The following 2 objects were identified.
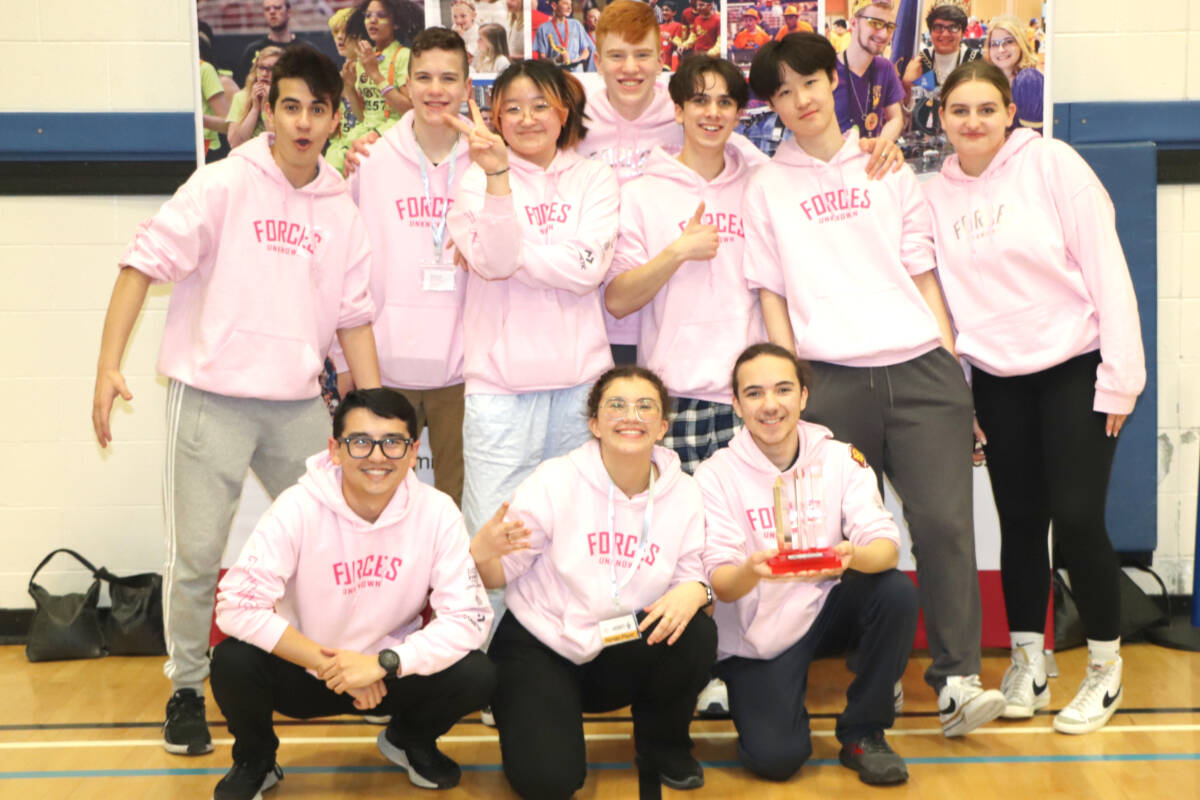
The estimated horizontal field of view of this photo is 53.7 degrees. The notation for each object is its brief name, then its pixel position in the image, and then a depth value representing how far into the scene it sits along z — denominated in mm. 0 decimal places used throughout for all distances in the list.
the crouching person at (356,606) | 2967
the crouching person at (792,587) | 3191
